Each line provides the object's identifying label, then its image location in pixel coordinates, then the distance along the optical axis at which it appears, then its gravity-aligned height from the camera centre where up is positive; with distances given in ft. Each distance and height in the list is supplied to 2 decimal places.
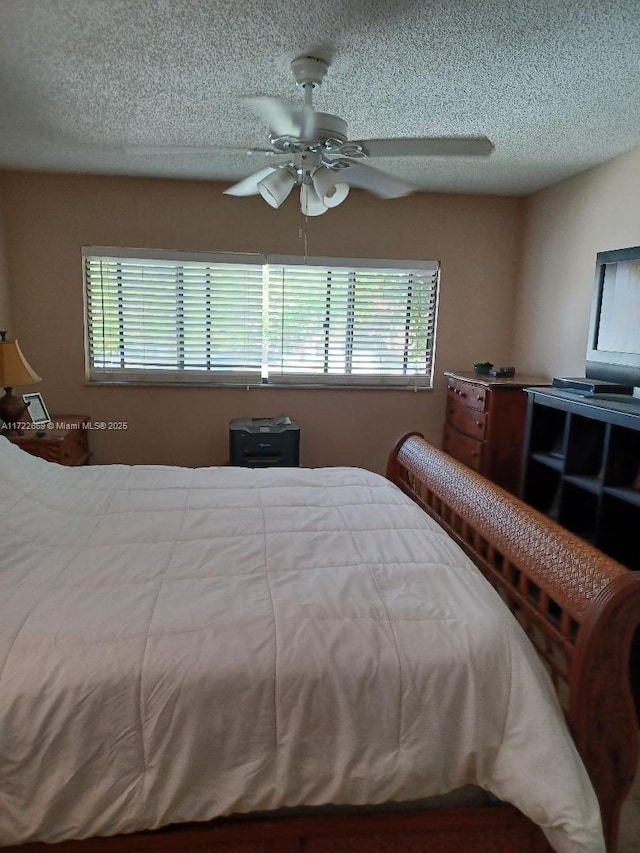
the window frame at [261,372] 12.29 -0.72
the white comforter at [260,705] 3.66 -2.54
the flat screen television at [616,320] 8.26 +0.58
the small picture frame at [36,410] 11.09 -1.55
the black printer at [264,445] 11.68 -2.21
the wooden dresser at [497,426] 10.61 -1.48
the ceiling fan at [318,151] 5.63 +2.23
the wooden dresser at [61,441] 10.37 -2.07
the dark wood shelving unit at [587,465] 7.41 -1.70
